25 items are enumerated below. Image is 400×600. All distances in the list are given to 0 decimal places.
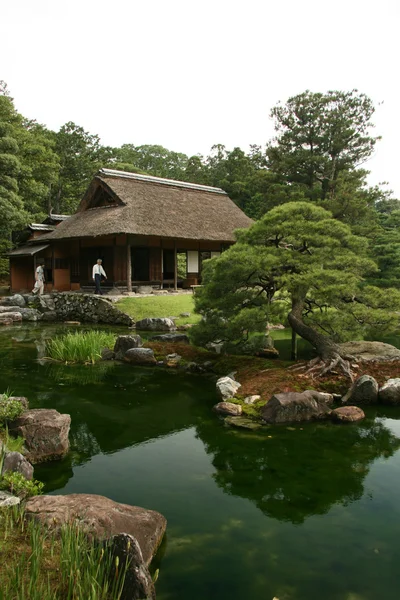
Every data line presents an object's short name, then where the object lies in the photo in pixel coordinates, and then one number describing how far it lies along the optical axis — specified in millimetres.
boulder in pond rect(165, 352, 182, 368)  11341
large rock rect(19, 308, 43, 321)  19234
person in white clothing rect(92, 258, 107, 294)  19844
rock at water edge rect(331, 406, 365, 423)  7629
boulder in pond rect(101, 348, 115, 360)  12086
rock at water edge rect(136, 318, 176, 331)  15578
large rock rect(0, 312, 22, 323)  18367
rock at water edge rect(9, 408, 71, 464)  6227
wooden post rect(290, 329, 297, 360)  11086
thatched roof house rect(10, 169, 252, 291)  21000
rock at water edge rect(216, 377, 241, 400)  8618
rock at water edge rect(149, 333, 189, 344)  13116
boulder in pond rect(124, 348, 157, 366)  11578
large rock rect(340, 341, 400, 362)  9906
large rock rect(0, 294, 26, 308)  20641
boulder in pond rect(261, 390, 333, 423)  7559
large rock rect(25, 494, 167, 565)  4105
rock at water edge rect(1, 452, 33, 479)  5172
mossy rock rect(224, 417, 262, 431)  7391
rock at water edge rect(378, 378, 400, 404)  8484
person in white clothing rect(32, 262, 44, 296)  21880
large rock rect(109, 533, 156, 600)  3338
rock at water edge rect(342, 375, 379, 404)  8516
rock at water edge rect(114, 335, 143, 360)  12047
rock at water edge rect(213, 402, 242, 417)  7930
